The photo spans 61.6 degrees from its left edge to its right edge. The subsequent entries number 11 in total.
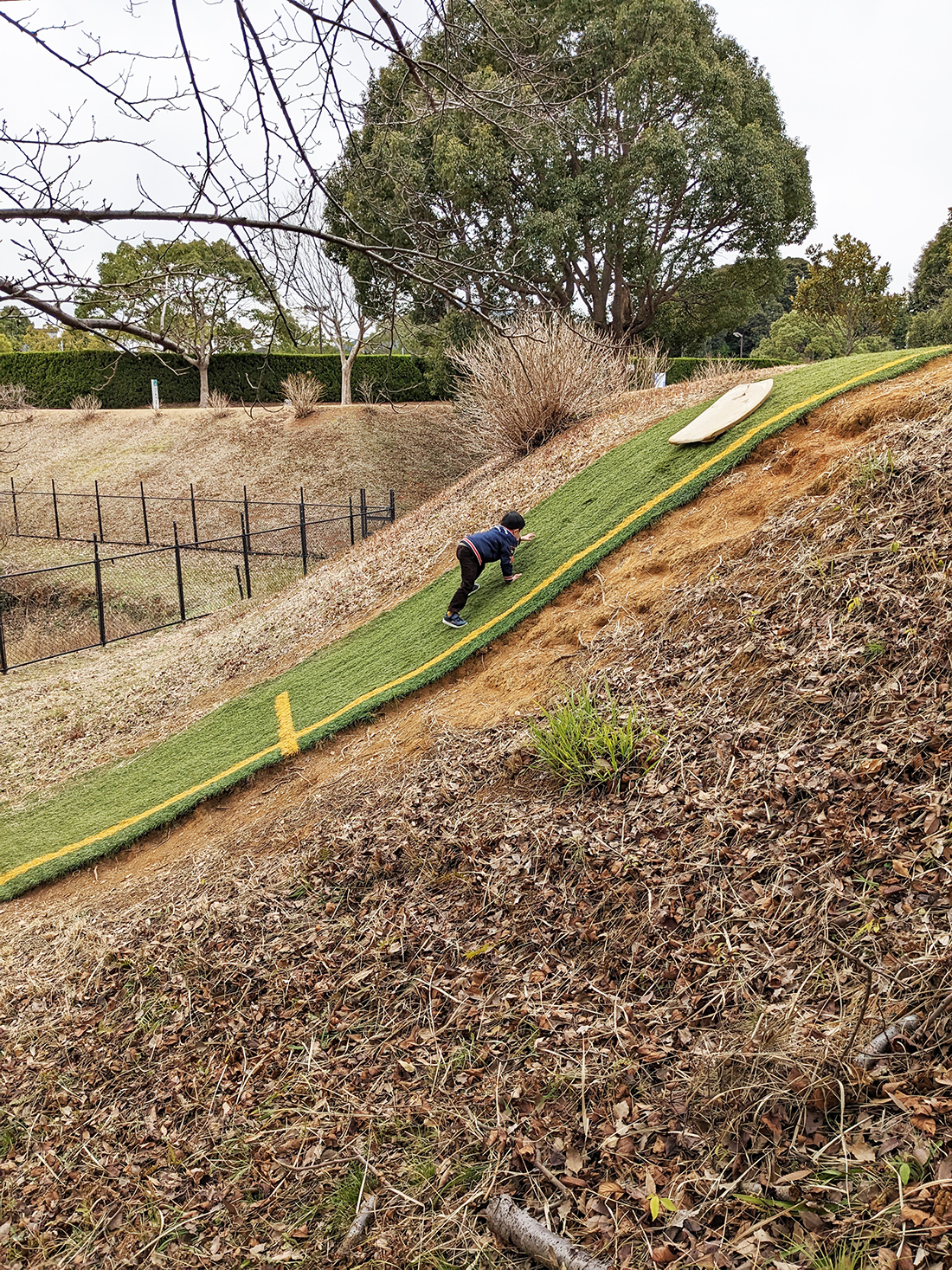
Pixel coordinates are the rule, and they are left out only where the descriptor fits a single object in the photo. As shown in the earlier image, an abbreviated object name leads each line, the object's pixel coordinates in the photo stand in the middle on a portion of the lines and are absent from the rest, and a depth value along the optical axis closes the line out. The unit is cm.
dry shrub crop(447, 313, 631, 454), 1120
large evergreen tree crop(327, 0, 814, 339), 1681
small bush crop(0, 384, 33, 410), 2809
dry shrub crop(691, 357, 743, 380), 1122
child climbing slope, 652
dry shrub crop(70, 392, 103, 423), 2648
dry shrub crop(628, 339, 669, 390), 1371
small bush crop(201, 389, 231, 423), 2466
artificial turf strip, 593
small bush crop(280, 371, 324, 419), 2358
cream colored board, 703
